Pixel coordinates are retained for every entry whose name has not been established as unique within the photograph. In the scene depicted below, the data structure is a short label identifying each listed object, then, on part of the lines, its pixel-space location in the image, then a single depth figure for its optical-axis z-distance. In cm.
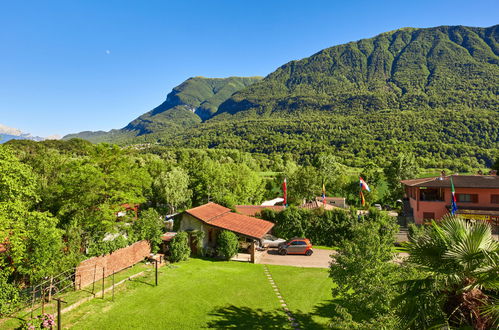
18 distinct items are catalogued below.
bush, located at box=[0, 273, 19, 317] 1154
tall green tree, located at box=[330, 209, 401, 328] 959
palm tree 523
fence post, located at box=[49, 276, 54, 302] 1372
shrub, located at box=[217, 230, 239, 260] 2302
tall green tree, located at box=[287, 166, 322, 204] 4928
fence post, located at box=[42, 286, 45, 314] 1227
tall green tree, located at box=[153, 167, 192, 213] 4612
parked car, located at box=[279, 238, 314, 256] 2535
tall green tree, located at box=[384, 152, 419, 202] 5500
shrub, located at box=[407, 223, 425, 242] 2498
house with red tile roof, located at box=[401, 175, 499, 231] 3334
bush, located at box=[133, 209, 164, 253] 2150
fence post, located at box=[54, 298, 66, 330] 1053
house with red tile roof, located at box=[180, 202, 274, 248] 2385
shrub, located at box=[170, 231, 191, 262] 2175
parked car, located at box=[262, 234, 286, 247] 2761
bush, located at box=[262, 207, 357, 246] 2894
